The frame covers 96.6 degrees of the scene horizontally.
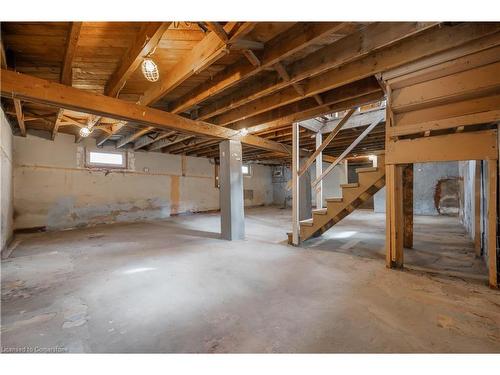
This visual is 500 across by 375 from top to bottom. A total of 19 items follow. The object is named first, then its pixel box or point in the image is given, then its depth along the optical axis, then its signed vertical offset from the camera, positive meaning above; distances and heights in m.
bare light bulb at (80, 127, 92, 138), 4.77 +1.23
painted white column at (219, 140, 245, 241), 4.56 -0.13
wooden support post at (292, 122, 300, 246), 4.05 +0.01
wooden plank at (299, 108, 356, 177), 3.77 +0.74
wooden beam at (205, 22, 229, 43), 1.75 +1.26
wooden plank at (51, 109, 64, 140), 3.97 +1.34
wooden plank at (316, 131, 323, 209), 4.63 -0.03
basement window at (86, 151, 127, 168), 6.74 +0.90
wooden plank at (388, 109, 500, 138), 2.12 +0.62
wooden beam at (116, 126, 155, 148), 5.01 +1.31
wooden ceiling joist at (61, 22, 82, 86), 1.80 +1.28
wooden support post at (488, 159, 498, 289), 2.16 -0.36
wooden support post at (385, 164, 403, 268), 2.73 -0.41
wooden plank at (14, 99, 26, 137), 3.42 +1.30
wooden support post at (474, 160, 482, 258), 3.11 -0.33
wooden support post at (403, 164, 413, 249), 3.71 -0.38
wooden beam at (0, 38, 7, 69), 2.10 +1.31
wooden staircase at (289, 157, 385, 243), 3.28 -0.26
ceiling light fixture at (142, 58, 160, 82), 2.12 +1.16
